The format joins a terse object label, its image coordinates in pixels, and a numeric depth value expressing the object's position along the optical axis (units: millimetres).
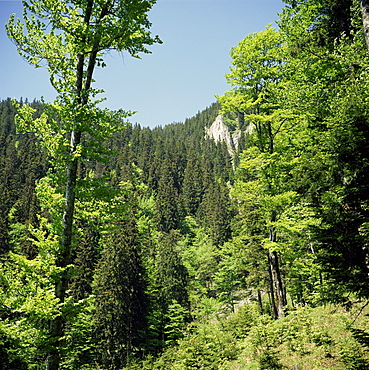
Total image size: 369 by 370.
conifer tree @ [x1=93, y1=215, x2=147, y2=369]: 30562
